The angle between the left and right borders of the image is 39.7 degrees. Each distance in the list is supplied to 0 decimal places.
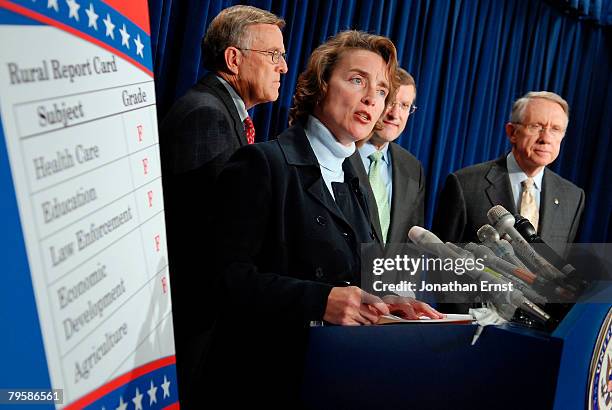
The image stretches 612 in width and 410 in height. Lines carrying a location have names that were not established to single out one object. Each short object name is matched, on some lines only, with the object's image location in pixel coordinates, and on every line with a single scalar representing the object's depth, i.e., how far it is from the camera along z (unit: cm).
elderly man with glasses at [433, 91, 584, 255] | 352
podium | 149
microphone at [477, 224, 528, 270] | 169
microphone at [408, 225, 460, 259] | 167
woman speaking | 184
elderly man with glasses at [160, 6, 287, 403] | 222
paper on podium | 159
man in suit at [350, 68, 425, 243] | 338
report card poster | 109
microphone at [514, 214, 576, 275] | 170
